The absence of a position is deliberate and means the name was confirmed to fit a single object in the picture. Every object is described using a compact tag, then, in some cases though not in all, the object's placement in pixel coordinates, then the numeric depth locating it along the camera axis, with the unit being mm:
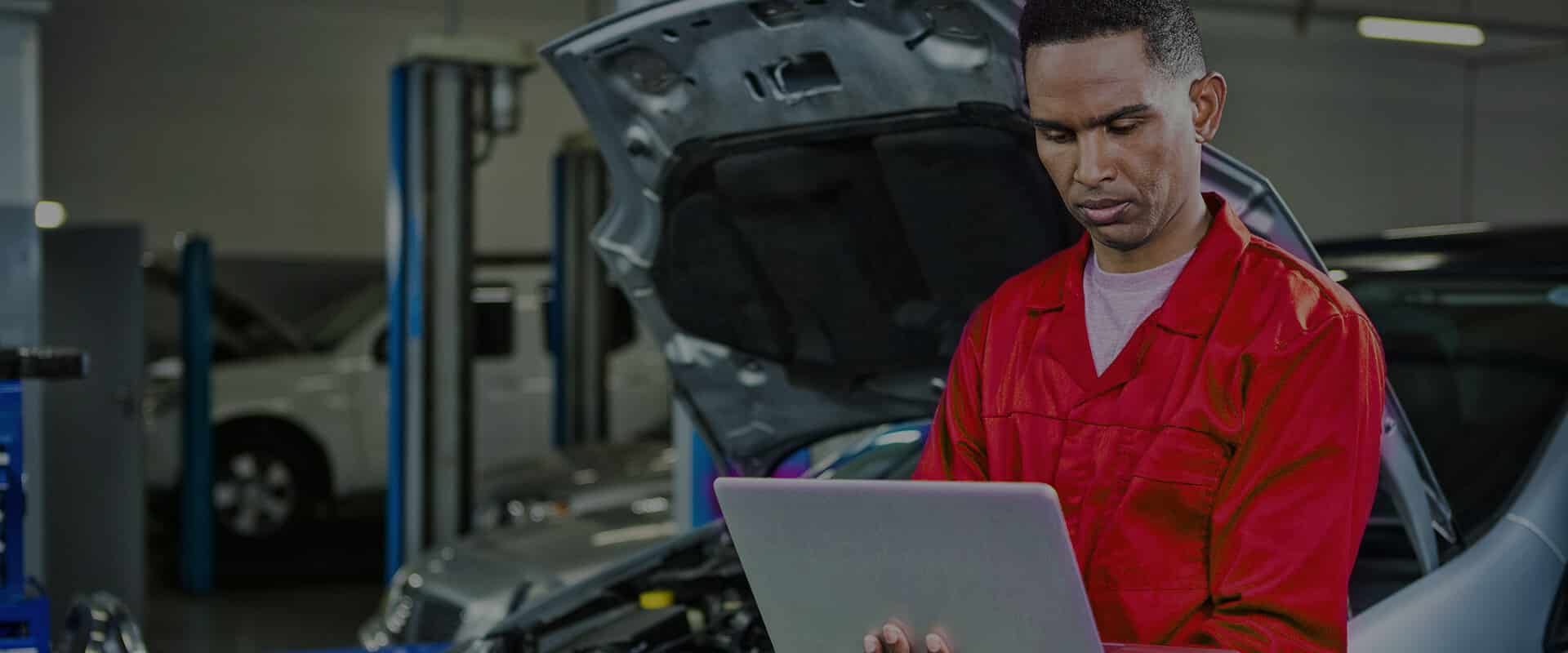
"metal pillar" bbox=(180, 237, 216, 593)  8148
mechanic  1497
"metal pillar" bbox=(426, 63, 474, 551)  6551
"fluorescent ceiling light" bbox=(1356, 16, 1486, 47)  10414
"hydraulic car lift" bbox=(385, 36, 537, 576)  6543
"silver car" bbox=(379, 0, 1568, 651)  2010
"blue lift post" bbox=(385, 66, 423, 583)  6566
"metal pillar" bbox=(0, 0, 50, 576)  5531
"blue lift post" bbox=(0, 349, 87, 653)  2518
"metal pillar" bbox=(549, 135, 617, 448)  9047
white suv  8781
